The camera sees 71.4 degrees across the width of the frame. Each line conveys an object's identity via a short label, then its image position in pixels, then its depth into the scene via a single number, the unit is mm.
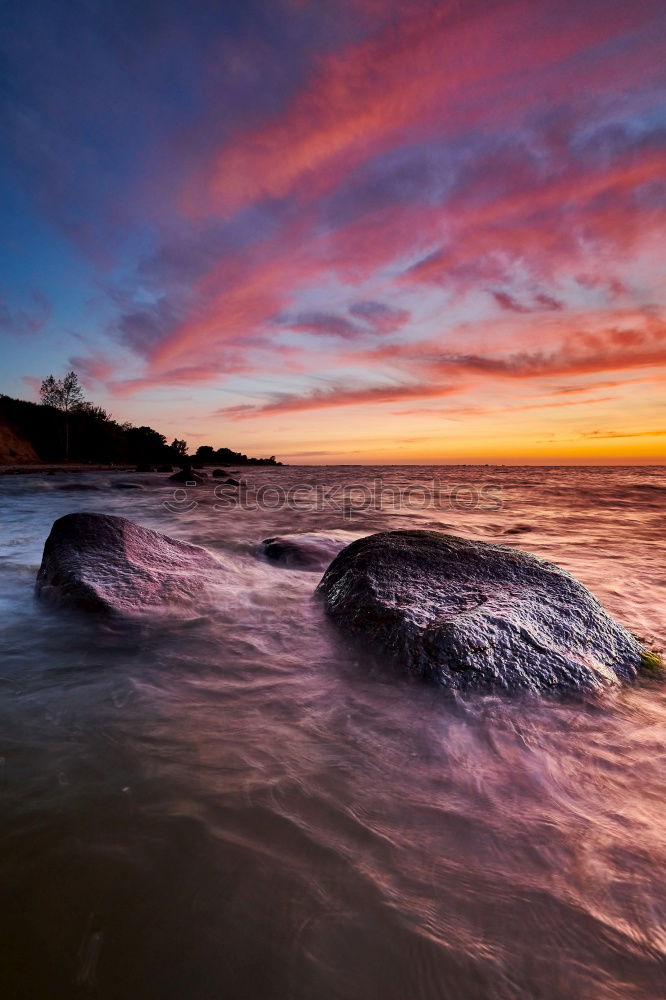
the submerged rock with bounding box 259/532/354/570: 6387
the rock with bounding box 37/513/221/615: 4023
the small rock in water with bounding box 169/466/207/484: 24370
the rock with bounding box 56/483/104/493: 19597
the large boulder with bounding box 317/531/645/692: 2889
